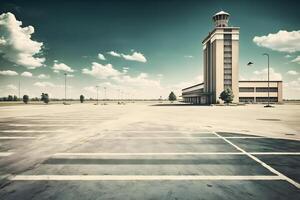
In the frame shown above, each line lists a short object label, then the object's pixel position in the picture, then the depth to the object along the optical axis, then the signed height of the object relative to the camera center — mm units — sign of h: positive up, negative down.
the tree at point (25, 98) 92938 +128
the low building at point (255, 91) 86688 +3657
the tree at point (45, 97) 94812 +420
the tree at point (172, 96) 137125 +2052
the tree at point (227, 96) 68750 +1132
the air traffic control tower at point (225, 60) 78250 +16001
